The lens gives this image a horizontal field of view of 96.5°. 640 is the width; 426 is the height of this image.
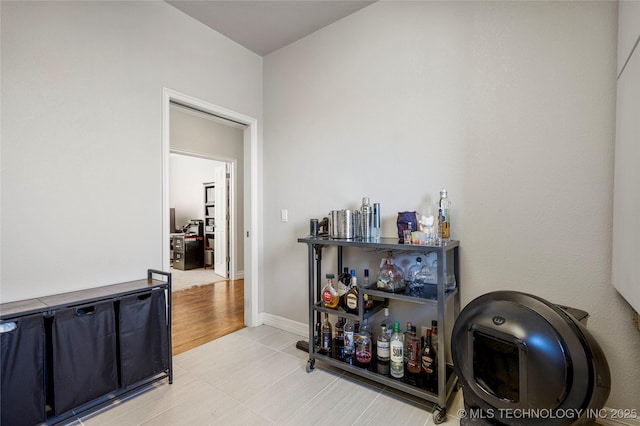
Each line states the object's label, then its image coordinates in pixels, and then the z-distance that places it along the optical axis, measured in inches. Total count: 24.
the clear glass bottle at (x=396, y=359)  70.2
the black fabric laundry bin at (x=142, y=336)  68.7
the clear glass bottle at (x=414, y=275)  74.7
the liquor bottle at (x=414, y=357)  71.5
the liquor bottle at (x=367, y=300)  77.0
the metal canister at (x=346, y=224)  82.8
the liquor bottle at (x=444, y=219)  72.4
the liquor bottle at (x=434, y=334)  70.8
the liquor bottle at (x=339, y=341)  82.0
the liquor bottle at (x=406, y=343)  74.9
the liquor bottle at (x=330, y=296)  80.7
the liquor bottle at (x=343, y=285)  82.0
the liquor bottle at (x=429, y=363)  68.5
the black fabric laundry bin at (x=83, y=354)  59.1
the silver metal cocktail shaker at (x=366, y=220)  81.4
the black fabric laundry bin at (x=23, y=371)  52.6
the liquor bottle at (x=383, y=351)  73.1
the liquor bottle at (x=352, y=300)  75.8
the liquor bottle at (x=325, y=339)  84.6
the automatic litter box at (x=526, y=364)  37.1
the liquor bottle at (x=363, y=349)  77.4
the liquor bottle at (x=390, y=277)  73.2
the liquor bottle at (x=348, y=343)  80.7
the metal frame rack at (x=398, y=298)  61.7
